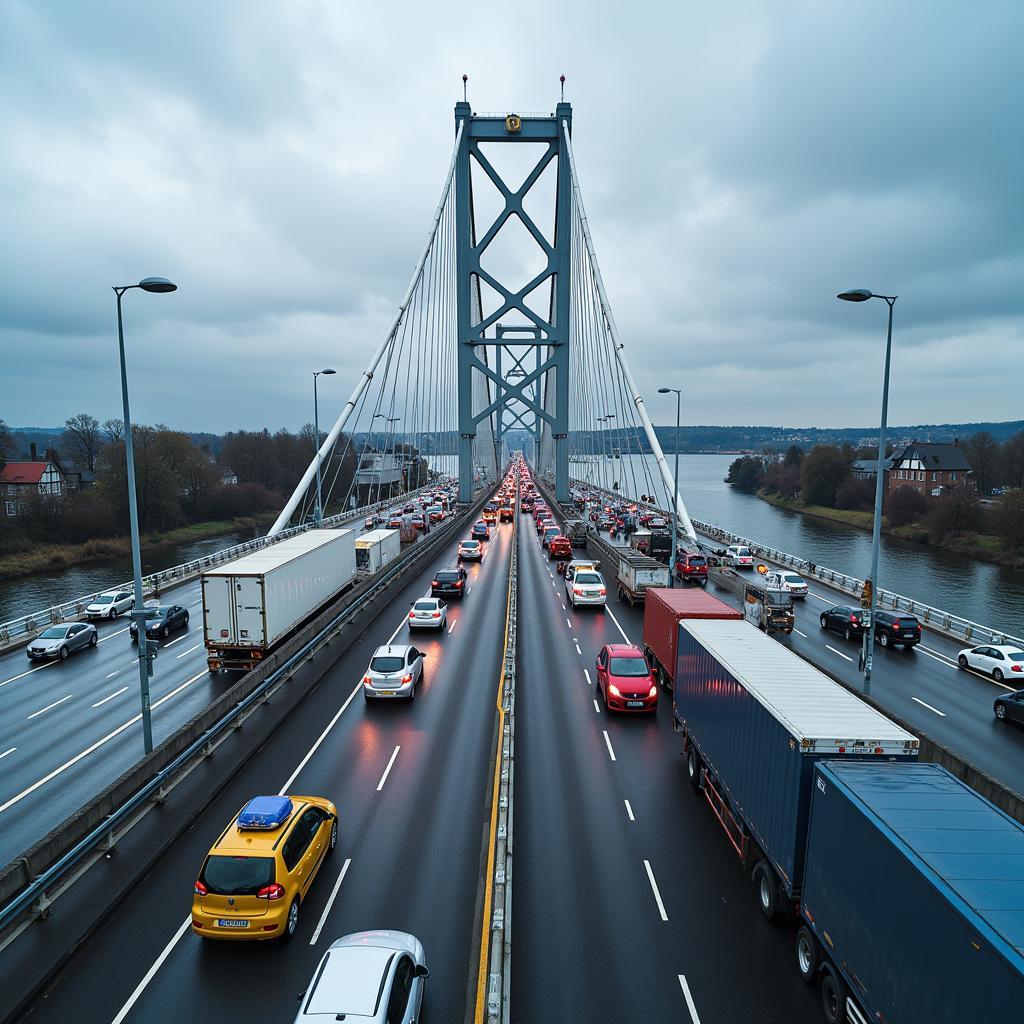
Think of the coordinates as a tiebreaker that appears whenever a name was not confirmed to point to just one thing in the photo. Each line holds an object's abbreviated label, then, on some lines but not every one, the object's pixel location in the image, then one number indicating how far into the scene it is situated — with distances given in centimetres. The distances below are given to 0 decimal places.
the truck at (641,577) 3051
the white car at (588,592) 2988
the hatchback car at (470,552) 4341
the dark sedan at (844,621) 2661
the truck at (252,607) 2031
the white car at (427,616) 2541
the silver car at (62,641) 2330
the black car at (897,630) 2517
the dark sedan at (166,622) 2652
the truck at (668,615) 1788
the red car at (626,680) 1702
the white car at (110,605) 3016
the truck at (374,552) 3531
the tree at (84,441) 9950
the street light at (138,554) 1314
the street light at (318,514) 4021
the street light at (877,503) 1706
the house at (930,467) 9538
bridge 816
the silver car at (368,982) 651
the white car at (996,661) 2120
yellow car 861
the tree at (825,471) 10544
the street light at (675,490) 3166
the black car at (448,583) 3148
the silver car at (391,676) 1798
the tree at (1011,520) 5812
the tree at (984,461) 9612
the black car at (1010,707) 1748
